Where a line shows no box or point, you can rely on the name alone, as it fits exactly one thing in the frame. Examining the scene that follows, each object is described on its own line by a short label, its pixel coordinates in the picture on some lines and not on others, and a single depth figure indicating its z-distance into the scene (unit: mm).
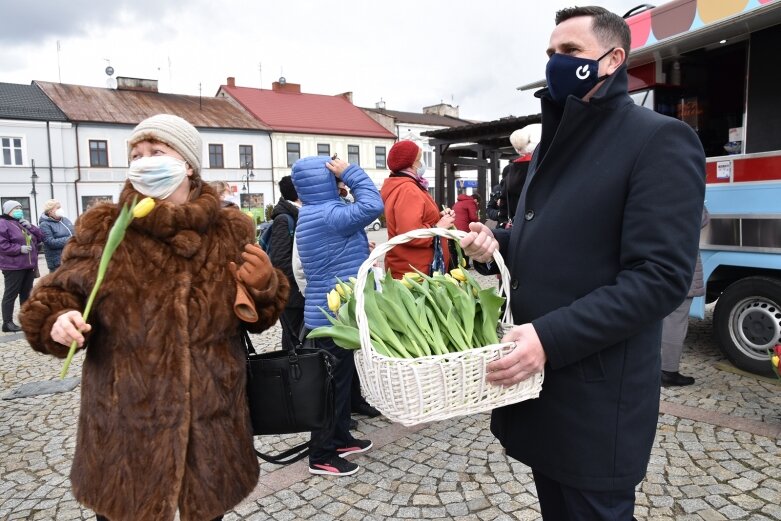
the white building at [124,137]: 32344
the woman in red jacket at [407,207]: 4371
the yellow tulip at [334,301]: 2007
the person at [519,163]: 4688
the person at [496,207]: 7396
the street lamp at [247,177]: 37012
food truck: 4641
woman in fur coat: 1858
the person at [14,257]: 7918
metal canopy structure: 13617
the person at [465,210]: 10438
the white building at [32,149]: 30609
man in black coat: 1426
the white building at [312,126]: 39969
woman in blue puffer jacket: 3512
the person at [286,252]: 4371
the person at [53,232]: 8484
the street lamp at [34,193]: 29625
